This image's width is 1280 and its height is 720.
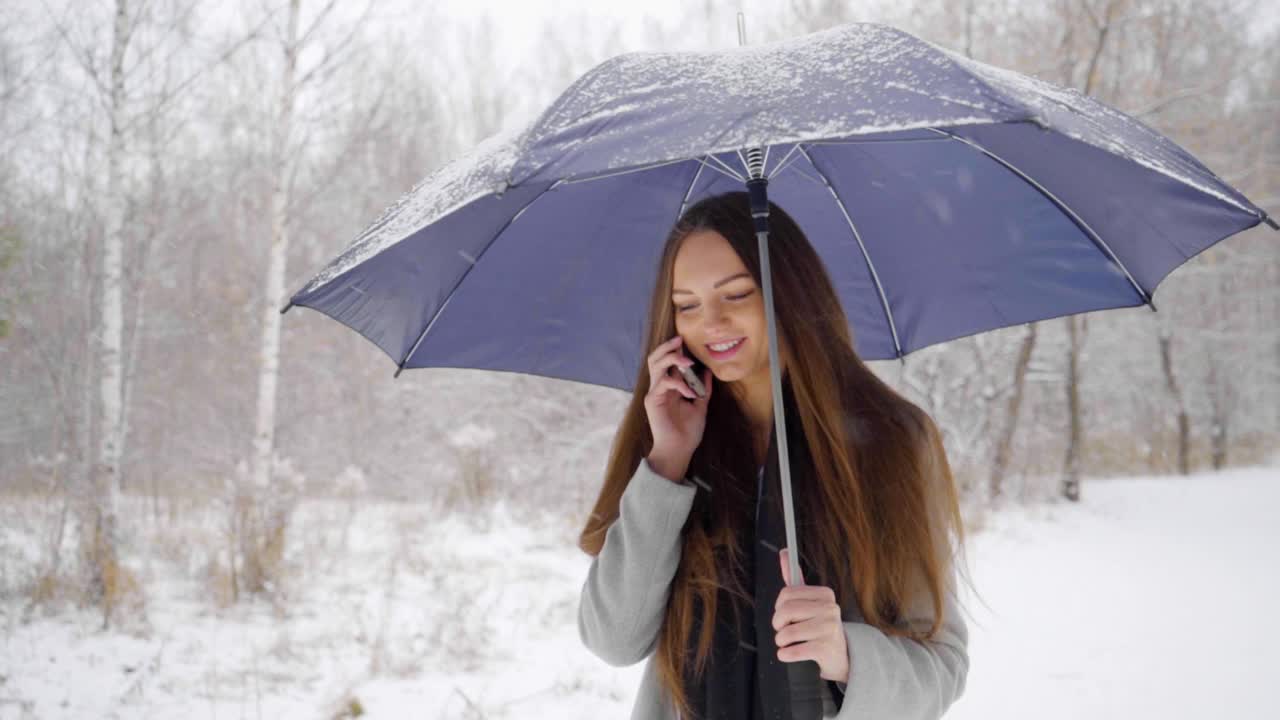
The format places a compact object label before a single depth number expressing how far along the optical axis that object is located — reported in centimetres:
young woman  143
